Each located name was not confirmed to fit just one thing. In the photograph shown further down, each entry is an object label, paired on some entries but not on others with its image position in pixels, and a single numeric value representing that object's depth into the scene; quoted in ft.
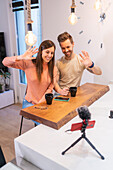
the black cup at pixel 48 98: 4.04
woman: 5.14
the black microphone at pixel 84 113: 2.48
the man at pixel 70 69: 6.11
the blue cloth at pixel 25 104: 5.59
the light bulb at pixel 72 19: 4.80
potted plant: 11.68
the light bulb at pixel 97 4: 4.88
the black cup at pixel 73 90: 4.51
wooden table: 3.37
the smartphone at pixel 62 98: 4.40
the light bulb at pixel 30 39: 3.97
